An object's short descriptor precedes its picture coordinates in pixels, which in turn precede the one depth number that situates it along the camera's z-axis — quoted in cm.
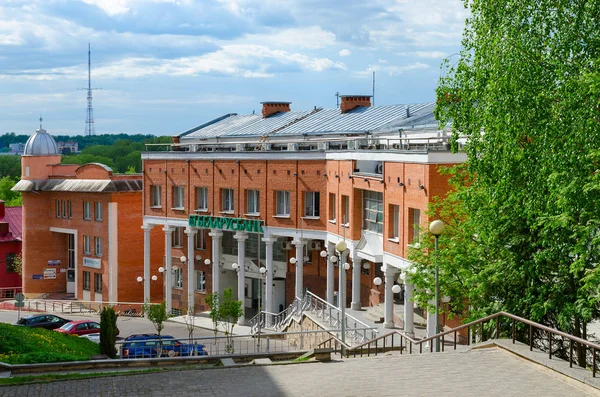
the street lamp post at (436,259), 2325
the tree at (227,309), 3938
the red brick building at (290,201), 3816
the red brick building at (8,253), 7300
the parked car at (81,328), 4734
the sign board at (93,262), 6469
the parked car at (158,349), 3306
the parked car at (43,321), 5019
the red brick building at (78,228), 6400
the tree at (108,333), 3052
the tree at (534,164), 2155
